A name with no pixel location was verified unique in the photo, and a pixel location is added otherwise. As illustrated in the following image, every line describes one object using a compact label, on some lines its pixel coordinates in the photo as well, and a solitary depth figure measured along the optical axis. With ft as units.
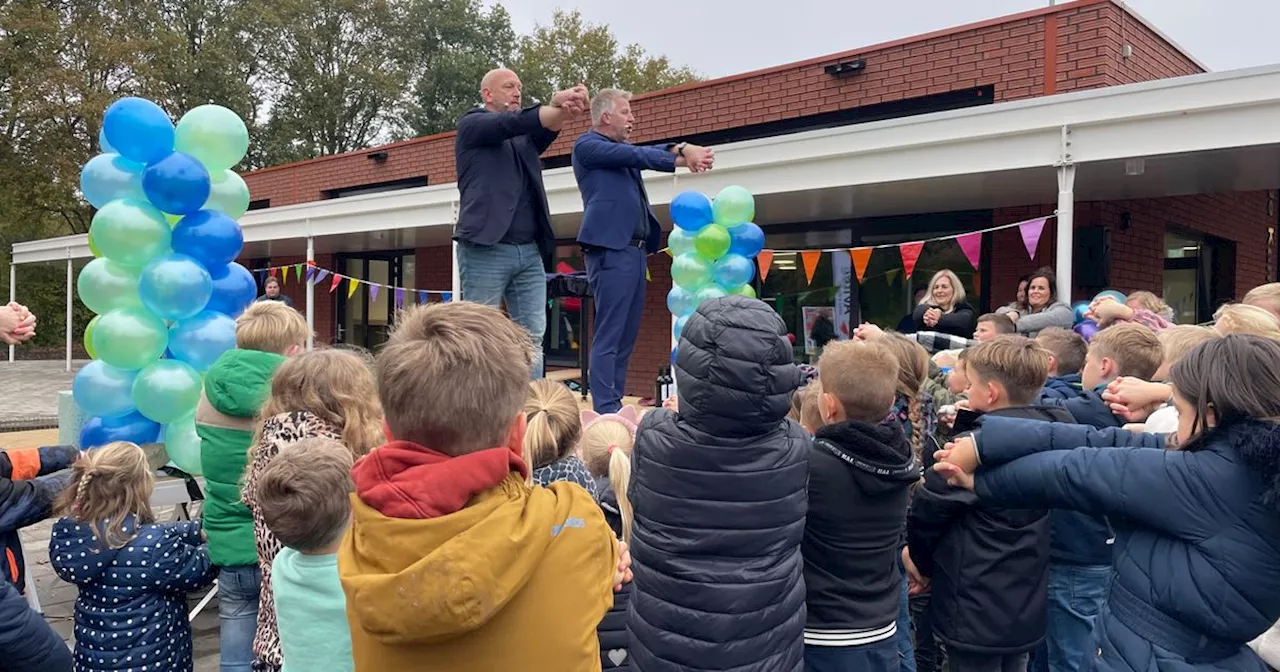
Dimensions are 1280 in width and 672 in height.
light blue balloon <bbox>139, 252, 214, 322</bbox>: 12.82
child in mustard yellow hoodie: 3.82
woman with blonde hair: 16.90
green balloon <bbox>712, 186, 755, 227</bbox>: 19.69
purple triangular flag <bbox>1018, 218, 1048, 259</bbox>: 20.52
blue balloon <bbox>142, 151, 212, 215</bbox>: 12.91
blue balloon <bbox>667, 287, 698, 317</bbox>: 20.63
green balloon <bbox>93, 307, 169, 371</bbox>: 12.69
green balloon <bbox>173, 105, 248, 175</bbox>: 13.67
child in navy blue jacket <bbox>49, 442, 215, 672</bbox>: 8.55
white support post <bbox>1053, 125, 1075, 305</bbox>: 17.69
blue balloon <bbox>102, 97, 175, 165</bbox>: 13.06
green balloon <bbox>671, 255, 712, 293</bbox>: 19.97
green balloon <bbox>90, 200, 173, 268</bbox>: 12.91
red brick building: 27.02
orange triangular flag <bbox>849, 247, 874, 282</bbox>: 25.23
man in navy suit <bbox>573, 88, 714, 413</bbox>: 13.56
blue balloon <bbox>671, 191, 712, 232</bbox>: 19.85
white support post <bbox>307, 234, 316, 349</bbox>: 36.36
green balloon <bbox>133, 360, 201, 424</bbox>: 12.50
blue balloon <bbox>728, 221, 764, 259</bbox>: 19.98
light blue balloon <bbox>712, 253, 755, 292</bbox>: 19.84
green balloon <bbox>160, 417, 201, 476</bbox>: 12.61
